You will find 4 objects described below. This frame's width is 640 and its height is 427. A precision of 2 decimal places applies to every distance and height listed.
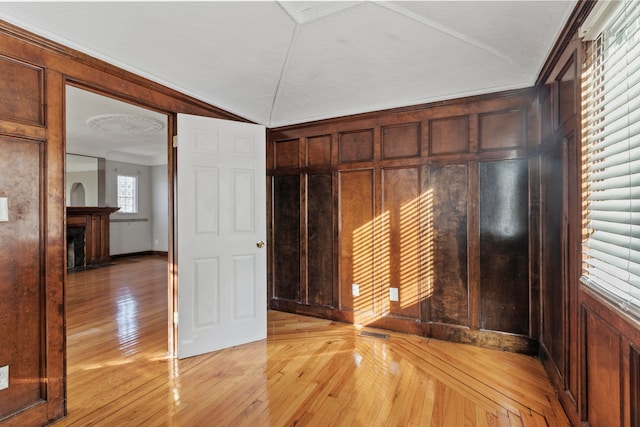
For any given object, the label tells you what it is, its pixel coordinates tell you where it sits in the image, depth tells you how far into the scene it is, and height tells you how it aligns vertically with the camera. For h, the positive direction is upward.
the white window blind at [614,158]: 1.20 +0.24
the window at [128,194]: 7.85 +0.54
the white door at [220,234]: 2.58 -0.18
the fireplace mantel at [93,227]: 6.61 -0.28
